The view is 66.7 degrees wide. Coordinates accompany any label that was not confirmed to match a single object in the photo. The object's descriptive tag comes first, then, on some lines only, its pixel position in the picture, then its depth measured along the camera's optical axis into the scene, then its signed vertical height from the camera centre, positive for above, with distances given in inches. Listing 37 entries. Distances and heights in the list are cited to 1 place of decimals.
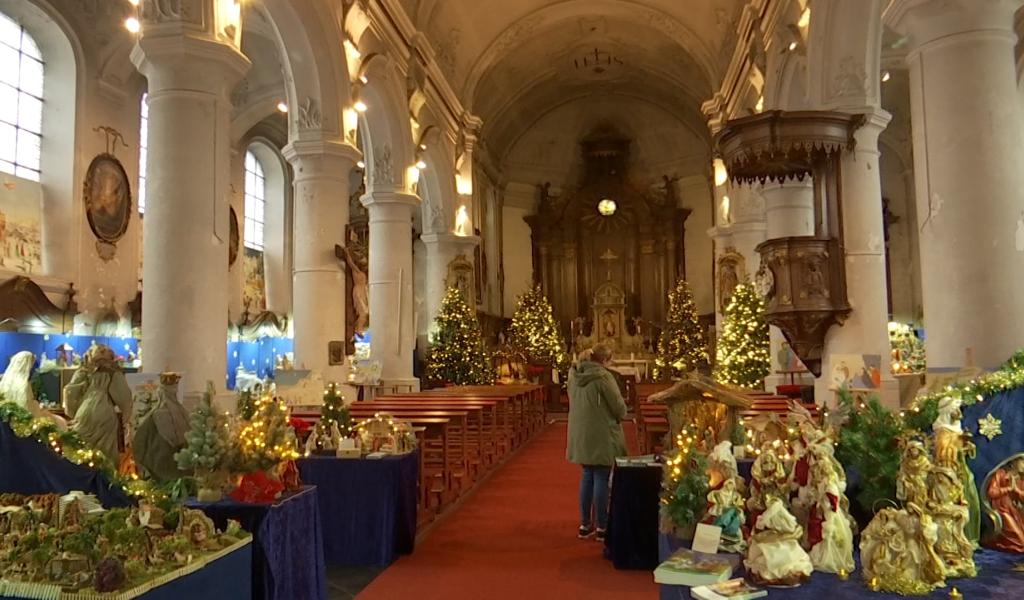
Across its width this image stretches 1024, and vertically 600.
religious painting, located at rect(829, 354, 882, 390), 306.4 -4.1
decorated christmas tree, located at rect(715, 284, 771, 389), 560.7 +13.9
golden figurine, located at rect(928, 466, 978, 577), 107.6 -24.1
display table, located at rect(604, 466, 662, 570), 212.4 -42.2
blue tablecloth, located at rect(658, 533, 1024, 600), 100.2 -30.1
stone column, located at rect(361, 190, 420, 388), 571.2 +59.0
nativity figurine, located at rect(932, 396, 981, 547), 117.3 -13.8
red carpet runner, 198.4 -56.9
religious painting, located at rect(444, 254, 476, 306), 786.2 +90.3
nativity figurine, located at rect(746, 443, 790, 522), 126.0 -19.3
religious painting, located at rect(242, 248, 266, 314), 783.7 +86.8
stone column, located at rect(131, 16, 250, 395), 289.9 +63.2
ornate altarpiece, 1044.5 +155.0
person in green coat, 237.8 -20.5
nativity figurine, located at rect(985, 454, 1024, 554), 121.7 -23.0
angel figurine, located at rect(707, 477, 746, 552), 125.0 -25.1
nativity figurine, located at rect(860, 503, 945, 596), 101.3 -25.6
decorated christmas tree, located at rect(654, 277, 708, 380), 898.1 +29.5
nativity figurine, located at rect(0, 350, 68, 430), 221.3 -3.8
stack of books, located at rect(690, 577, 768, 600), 98.8 -29.5
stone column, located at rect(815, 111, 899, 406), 360.5 +49.4
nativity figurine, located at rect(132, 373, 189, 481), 187.2 -16.6
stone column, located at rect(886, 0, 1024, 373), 242.1 +57.4
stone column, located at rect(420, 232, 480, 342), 788.0 +104.9
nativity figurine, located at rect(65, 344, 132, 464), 239.1 -9.7
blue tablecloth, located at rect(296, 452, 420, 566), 226.7 -41.8
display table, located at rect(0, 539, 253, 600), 111.2 -33.0
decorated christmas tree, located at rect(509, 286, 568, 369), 939.3 +37.2
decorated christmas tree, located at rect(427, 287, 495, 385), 711.7 +17.0
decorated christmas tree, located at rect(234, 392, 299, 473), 160.2 -15.6
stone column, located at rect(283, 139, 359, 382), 442.3 +69.5
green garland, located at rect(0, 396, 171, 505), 158.4 -15.7
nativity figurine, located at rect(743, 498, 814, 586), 105.3 -26.2
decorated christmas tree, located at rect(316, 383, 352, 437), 260.1 -15.4
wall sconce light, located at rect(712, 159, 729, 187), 769.6 +188.0
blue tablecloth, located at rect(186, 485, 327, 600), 151.7 -36.1
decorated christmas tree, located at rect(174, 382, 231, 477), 158.4 -15.8
